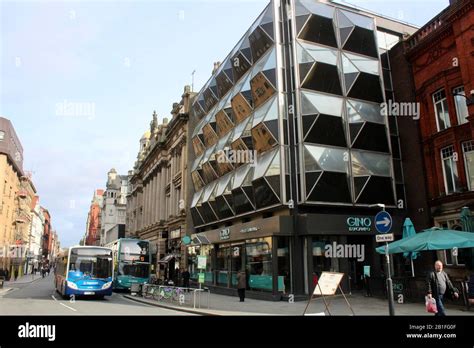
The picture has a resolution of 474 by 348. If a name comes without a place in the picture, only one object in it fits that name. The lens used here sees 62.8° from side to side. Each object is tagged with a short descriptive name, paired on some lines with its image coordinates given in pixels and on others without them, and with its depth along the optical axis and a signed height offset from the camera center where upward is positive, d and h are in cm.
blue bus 2172 -84
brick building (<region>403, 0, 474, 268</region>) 2052 +791
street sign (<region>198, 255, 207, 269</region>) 2051 -41
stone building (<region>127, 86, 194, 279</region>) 4231 +840
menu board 1153 -96
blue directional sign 1275 +91
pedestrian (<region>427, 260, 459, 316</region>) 1064 -101
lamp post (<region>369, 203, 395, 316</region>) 1155 -128
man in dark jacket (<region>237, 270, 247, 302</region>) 2083 -173
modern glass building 2239 +667
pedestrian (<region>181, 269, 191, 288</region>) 2674 -163
